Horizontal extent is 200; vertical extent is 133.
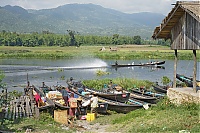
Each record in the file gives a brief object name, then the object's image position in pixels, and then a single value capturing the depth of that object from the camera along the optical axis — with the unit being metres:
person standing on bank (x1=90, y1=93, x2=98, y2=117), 16.62
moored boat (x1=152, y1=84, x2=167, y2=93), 24.48
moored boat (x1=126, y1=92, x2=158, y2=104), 20.06
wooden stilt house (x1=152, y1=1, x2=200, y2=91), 12.09
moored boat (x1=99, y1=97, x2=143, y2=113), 17.88
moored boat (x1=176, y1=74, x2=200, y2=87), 25.11
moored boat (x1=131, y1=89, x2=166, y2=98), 21.74
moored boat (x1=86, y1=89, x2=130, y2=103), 20.45
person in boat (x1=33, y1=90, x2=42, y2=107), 16.40
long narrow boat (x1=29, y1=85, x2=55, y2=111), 15.52
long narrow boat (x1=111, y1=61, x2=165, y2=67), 53.91
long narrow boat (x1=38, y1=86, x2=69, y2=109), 16.84
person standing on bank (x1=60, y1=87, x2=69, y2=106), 18.14
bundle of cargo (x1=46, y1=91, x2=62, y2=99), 19.29
